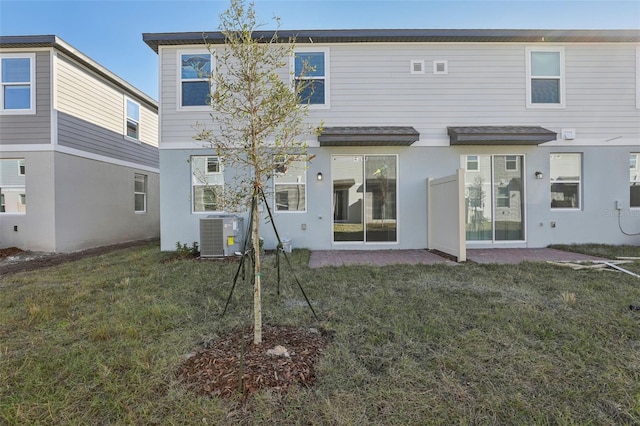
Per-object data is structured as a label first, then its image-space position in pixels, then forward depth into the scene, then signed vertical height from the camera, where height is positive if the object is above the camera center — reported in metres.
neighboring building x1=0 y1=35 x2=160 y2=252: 8.14 +1.81
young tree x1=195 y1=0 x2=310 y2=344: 2.57 +0.89
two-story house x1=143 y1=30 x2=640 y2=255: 8.06 +1.69
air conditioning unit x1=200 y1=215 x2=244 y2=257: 7.26 -0.55
